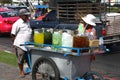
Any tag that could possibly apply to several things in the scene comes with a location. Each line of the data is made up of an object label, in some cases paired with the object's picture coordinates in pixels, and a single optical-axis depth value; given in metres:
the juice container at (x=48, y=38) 4.84
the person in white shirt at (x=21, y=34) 5.69
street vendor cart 4.45
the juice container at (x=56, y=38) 4.61
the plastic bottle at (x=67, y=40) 4.44
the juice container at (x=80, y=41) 4.39
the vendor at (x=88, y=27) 4.62
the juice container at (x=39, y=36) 4.87
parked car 13.10
